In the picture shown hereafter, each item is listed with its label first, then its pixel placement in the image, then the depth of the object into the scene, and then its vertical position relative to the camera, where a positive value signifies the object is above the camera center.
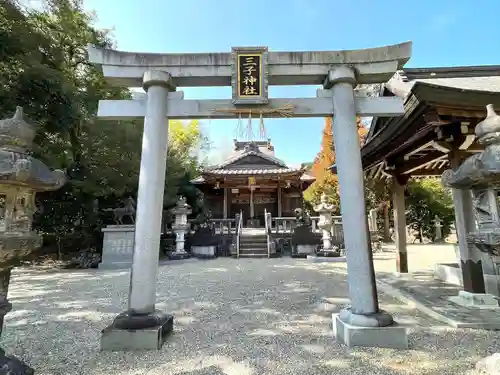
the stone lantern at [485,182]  2.54 +0.52
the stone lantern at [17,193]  2.31 +0.36
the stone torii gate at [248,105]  3.47 +1.76
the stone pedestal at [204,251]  14.41 -0.87
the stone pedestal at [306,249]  14.13 -0.73
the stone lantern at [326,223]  12.95 +0.53
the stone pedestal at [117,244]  11.20 -0.41
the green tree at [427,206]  19.53 +1.98
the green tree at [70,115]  8.24 +4.24
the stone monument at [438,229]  19.52 +0.41
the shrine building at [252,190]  18.69 +3.04
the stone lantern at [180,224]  13.98 +0.49
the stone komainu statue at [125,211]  12.05 +0.96
